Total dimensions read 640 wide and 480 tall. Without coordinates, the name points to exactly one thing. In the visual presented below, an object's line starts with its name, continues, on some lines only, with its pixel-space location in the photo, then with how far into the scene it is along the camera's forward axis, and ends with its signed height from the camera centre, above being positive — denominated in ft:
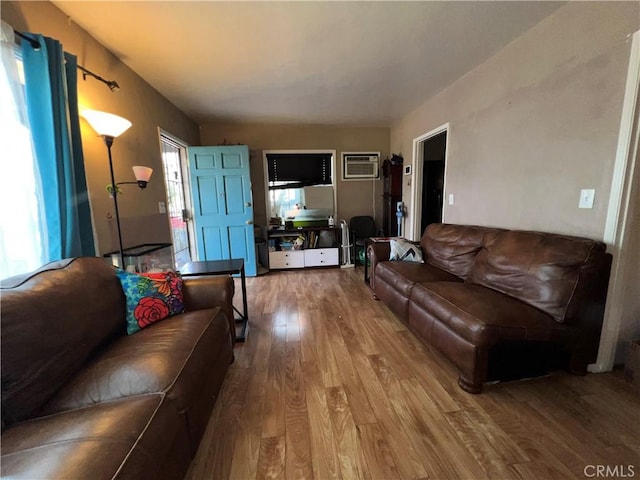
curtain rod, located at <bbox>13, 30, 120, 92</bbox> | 4.24 +2.95
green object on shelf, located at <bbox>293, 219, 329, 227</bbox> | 13.88 -1.31
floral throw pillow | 4.73 -1.82
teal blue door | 12.07 -0.12
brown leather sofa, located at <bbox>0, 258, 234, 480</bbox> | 2.36 -2.20
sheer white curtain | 4.04 +0.40
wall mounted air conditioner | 14.92 +1.87
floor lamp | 5.18 +1.64
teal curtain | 4.40 +1.29
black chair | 14.99 -1.70
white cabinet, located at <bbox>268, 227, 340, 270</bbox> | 13.61 -2.74
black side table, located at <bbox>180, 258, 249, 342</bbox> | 6.72 -1.82
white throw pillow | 8.98 -1.95
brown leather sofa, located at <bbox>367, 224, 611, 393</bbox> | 4.77 -2.30
